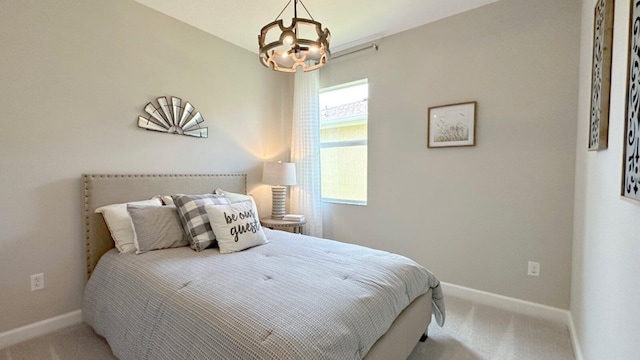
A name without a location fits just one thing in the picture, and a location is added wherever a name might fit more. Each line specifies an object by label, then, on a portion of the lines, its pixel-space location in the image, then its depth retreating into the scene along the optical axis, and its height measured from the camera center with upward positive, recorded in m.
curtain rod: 2.90 +1.36
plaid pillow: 1.95 -0.37
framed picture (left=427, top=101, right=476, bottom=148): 2.40 +0.43
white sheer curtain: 3.34 +0.32
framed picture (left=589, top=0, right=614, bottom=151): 1.25 +0.48
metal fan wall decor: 2.41 +0.51
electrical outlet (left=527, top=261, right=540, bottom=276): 2.17 -0.79
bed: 1.04 -0.60
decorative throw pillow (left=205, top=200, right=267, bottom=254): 1.93 -0.42
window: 3.15 +0.36
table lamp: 3.13 -0.09
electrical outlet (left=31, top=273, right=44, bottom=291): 1.89 -0.78
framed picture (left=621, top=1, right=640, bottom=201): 0.85 +0.17
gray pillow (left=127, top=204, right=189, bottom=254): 1.88 -0.41
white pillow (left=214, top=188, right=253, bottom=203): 2.57 -0.25
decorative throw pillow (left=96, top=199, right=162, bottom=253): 1.93 -0.40
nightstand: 3.03 -0.60
